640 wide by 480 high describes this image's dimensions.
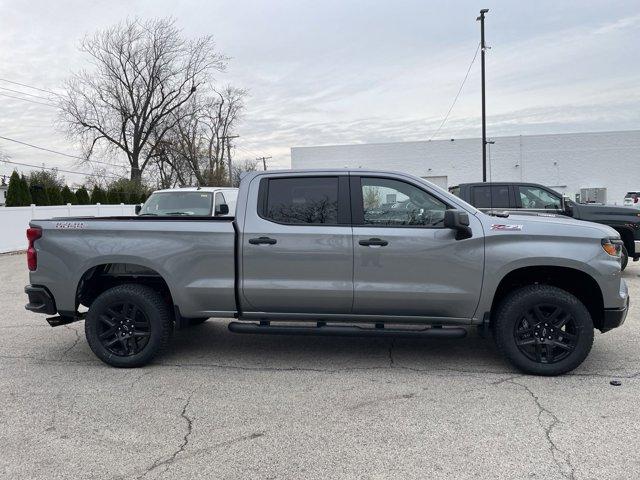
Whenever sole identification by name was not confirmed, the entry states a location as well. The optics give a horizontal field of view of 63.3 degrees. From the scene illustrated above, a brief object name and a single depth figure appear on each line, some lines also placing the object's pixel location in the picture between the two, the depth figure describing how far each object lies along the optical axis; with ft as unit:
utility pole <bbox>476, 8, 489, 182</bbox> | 66.38
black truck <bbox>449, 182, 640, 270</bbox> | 31.65
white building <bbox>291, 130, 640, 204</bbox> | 134.62
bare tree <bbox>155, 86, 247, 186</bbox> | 162.09
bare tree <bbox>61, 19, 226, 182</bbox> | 146.00
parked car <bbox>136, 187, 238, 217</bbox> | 34.96
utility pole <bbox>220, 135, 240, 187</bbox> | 192.07
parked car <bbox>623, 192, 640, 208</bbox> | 96.23
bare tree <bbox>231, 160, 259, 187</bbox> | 207.51
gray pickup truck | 15.16
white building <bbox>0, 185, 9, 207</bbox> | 198.06
